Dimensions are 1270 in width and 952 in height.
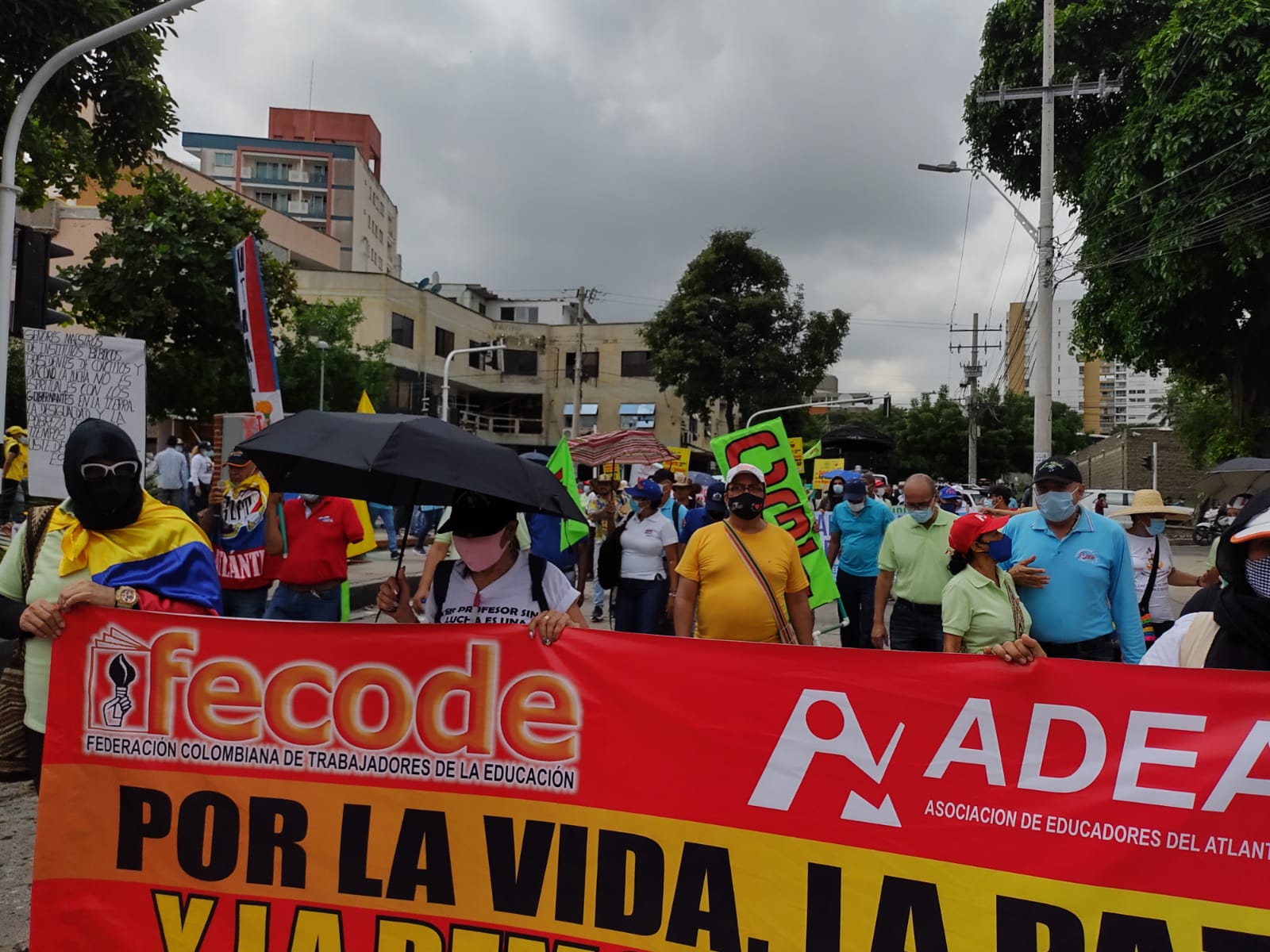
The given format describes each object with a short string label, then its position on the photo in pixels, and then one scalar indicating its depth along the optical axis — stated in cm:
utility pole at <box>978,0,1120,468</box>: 2091
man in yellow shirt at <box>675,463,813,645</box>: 525
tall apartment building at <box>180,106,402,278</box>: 8412
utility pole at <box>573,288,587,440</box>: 4812
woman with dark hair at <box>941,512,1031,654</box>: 495
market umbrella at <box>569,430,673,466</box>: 1838
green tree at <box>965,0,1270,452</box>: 1992
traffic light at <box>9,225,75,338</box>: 784
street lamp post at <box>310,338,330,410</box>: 3191
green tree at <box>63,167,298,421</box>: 2467
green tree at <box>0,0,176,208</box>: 986
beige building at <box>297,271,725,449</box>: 5903
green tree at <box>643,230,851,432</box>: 4166
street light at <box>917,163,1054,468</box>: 2031
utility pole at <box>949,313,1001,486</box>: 4900
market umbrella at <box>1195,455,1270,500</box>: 1085
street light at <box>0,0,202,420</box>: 829
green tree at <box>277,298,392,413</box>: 3522
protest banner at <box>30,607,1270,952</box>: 284
